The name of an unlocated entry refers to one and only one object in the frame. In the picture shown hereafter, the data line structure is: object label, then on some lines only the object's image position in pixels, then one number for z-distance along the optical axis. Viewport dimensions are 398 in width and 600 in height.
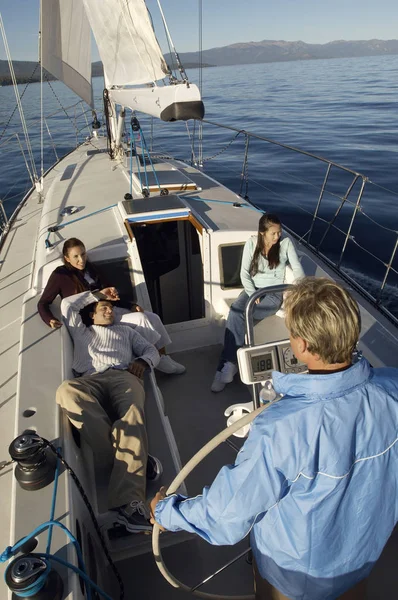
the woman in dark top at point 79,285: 3.29
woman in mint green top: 3.55
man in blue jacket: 1.05
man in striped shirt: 2.21
